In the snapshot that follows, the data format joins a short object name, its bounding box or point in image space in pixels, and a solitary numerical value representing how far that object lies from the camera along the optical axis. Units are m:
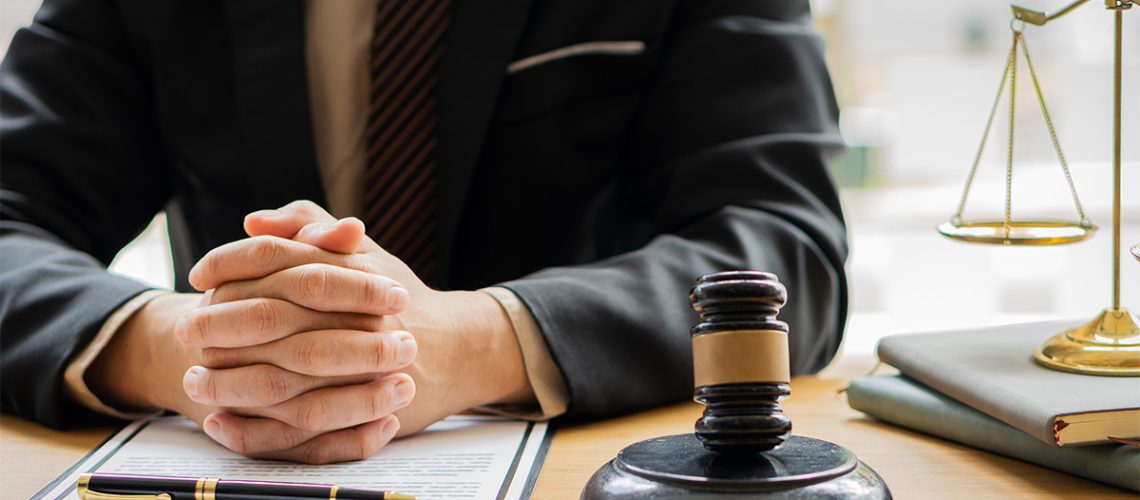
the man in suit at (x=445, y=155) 0.93
